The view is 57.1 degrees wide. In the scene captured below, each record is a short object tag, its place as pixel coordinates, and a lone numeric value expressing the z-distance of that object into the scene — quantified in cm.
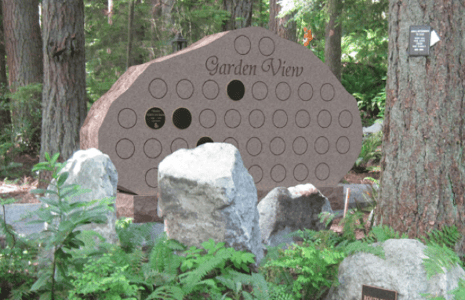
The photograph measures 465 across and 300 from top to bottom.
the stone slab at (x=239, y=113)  571
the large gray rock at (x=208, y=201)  363
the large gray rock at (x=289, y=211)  470
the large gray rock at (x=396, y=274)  300
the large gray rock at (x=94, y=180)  375
